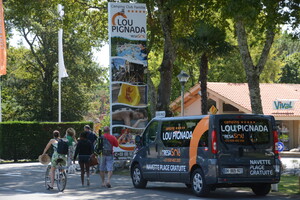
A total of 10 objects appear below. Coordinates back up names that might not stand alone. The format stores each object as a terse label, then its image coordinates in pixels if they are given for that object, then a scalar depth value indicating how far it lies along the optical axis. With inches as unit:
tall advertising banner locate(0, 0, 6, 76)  1384.1
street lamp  1298.0
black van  636.1
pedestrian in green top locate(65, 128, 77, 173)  1014.8
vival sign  2022.1
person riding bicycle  747.5
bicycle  730.2
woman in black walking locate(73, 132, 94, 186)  800.9
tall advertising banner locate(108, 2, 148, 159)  1085.1
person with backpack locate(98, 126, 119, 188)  791.1
